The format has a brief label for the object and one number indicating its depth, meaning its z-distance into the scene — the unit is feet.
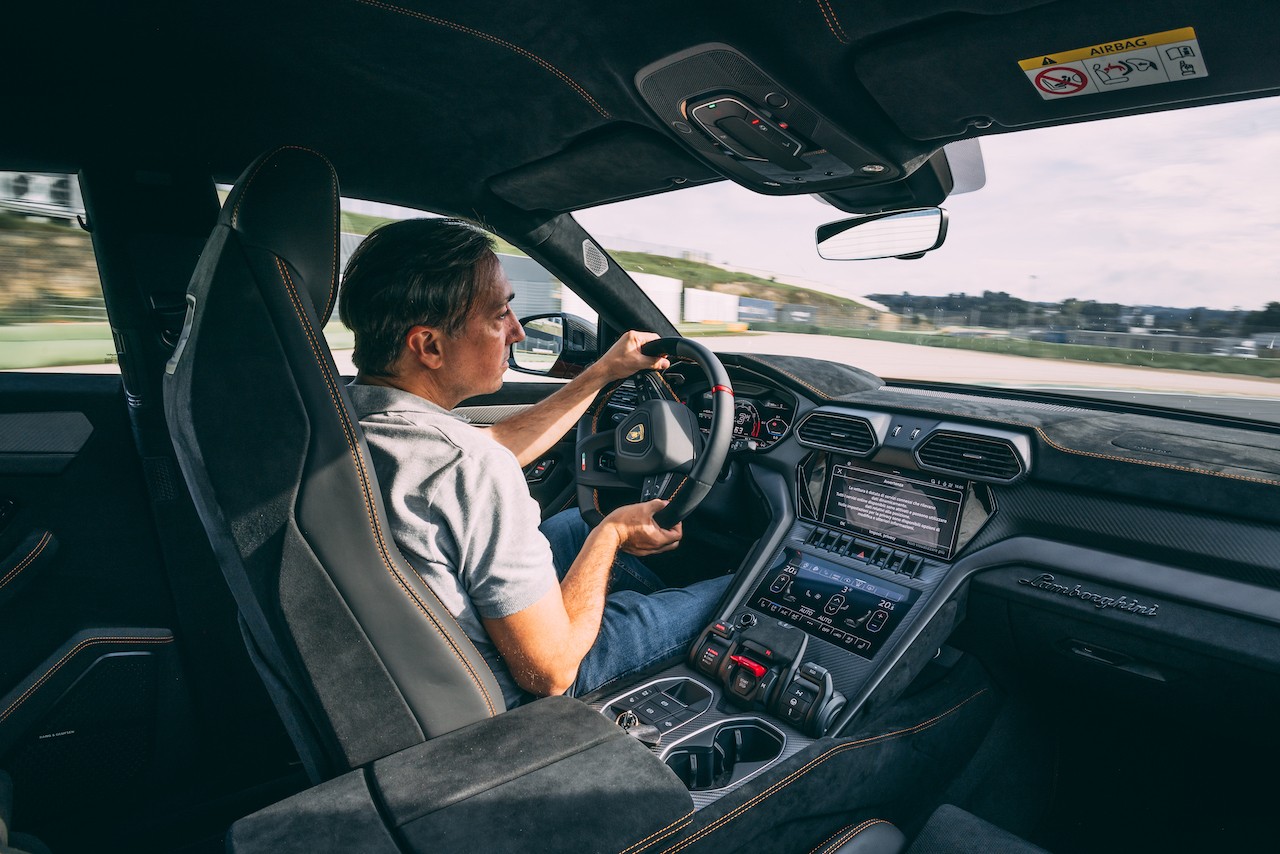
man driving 4.76
